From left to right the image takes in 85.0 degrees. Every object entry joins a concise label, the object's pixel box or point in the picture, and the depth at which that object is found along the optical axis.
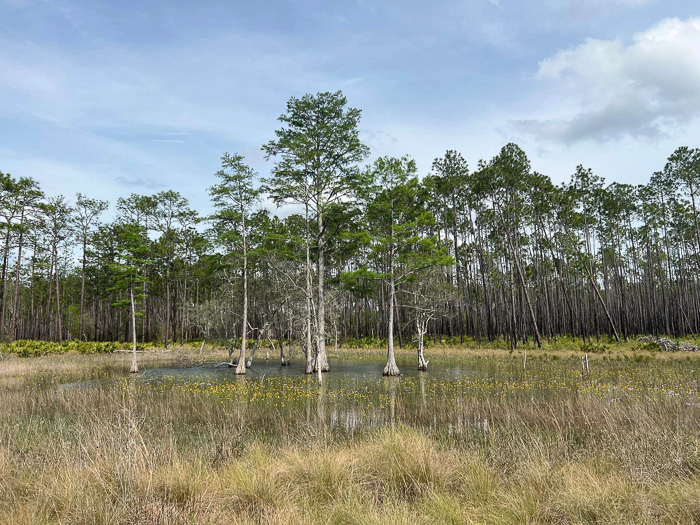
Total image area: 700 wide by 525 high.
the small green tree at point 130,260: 23.56
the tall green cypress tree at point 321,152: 26.42
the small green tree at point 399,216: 24.67
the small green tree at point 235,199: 25.95
